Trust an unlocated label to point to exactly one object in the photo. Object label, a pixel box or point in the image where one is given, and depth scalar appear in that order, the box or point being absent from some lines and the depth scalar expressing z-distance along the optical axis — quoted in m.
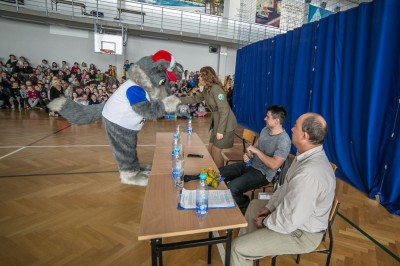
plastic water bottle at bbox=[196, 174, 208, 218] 1.37
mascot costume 2.68
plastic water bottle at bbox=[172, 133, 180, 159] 2.53
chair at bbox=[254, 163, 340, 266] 1.55
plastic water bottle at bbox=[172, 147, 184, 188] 1.75
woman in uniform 3.20
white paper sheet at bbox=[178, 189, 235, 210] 1.47
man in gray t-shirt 2.35
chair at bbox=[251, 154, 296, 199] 2.47
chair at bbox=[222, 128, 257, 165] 3.31
